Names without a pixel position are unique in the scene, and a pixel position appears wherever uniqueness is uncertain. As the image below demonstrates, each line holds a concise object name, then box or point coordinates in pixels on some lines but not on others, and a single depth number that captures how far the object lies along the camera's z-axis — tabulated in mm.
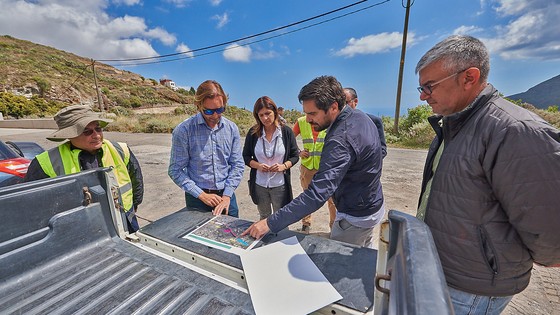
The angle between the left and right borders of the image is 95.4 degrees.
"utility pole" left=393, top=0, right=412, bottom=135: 10884
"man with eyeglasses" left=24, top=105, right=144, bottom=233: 1677
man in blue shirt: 2154
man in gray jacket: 978
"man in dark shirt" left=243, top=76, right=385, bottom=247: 1499
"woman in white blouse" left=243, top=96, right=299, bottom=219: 2938
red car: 3037
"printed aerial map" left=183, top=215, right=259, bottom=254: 1328
